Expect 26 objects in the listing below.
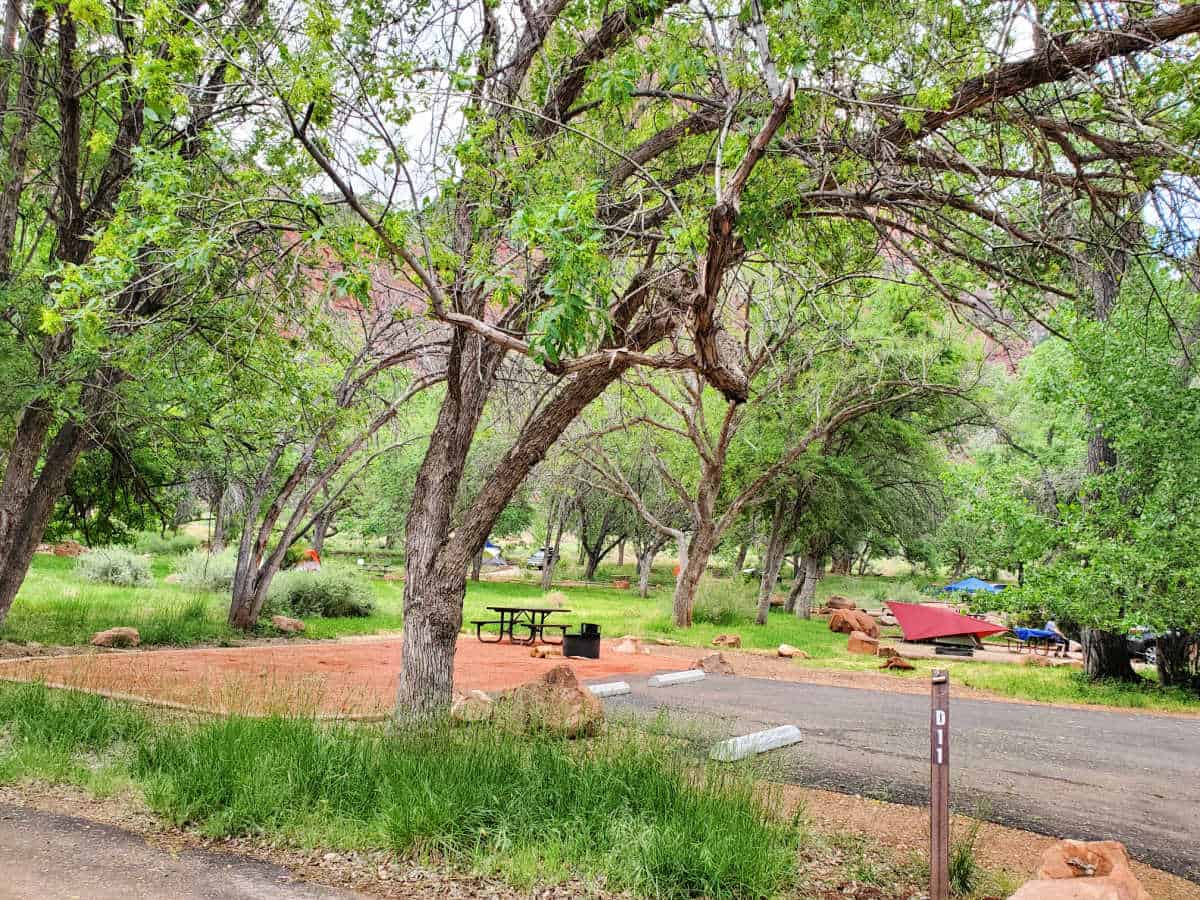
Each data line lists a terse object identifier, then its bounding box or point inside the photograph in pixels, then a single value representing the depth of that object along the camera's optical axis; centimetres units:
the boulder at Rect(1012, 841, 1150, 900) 330
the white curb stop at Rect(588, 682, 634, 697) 1061
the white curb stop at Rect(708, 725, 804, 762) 633
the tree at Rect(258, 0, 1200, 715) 457
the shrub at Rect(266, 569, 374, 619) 1959
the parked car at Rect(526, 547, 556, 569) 6008
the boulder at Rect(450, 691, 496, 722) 679
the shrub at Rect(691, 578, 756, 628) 2364
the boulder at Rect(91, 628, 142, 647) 1214
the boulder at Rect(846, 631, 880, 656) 1988
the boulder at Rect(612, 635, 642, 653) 1700
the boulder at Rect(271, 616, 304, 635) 1655
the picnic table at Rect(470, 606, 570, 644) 1788
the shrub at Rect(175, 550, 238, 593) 2127
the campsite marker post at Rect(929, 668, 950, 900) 370
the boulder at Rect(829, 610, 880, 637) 2412
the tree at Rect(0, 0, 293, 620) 491
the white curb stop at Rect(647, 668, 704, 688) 1205
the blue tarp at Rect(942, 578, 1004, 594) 1250
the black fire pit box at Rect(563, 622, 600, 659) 1562
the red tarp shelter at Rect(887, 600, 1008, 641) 2050
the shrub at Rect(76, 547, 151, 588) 2141
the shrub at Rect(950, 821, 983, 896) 437
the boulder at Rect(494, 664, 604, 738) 682
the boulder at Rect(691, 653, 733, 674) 1387
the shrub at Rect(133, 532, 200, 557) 3533
